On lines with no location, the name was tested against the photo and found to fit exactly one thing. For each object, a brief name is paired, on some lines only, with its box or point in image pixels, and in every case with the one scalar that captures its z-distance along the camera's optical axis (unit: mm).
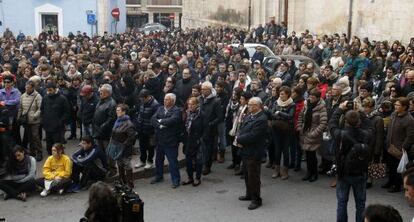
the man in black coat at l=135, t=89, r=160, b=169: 10242
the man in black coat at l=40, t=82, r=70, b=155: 10812
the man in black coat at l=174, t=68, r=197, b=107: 11727
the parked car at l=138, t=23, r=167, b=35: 39225
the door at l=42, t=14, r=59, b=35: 32672
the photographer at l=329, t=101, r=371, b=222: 7246
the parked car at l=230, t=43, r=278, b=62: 19812
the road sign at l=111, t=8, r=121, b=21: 32000
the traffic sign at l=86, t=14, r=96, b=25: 30922
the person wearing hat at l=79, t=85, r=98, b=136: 10891
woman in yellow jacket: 9547
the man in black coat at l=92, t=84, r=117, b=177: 10148
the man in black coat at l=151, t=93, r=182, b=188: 9633
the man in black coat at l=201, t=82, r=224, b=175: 10122
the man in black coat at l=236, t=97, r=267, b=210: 8594
